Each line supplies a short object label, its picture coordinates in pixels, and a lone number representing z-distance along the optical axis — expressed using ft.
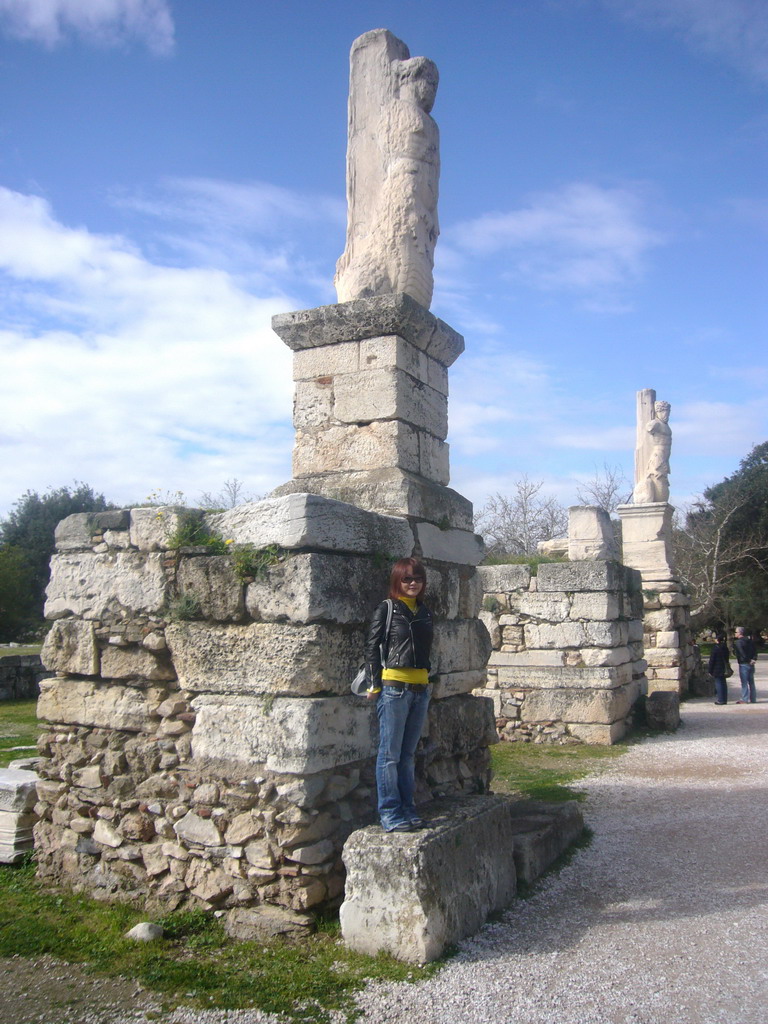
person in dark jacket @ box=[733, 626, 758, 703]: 47.83
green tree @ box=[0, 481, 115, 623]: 95.09
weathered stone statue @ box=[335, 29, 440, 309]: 18.60
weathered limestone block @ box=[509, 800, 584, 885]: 15.79
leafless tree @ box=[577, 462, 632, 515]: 114.32
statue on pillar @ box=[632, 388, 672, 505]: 50.55
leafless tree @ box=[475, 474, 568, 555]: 116.06
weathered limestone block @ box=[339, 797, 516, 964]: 11.87
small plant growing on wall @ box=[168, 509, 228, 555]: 14.94
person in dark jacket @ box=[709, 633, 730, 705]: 46.88
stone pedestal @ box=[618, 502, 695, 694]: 46.24
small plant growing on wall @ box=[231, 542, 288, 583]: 13.94
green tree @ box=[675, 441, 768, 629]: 82.84
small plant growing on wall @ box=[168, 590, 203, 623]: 14.79
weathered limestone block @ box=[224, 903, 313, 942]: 12.73
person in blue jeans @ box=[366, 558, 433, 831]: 13.28
